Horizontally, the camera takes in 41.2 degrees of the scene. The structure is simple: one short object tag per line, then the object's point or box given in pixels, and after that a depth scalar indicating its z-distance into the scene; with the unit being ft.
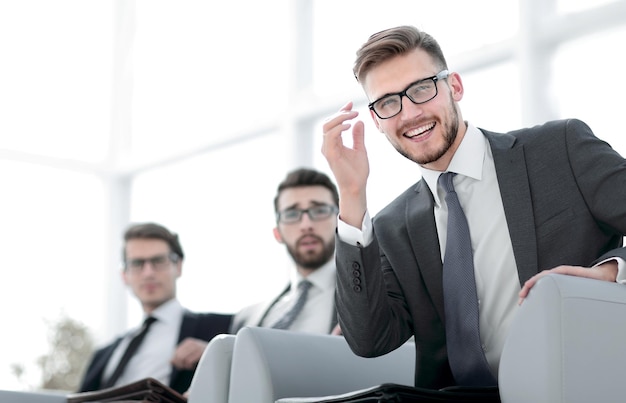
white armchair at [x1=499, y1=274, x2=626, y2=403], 5.64
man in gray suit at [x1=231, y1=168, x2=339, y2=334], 11.91
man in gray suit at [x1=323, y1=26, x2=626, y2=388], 7.03
